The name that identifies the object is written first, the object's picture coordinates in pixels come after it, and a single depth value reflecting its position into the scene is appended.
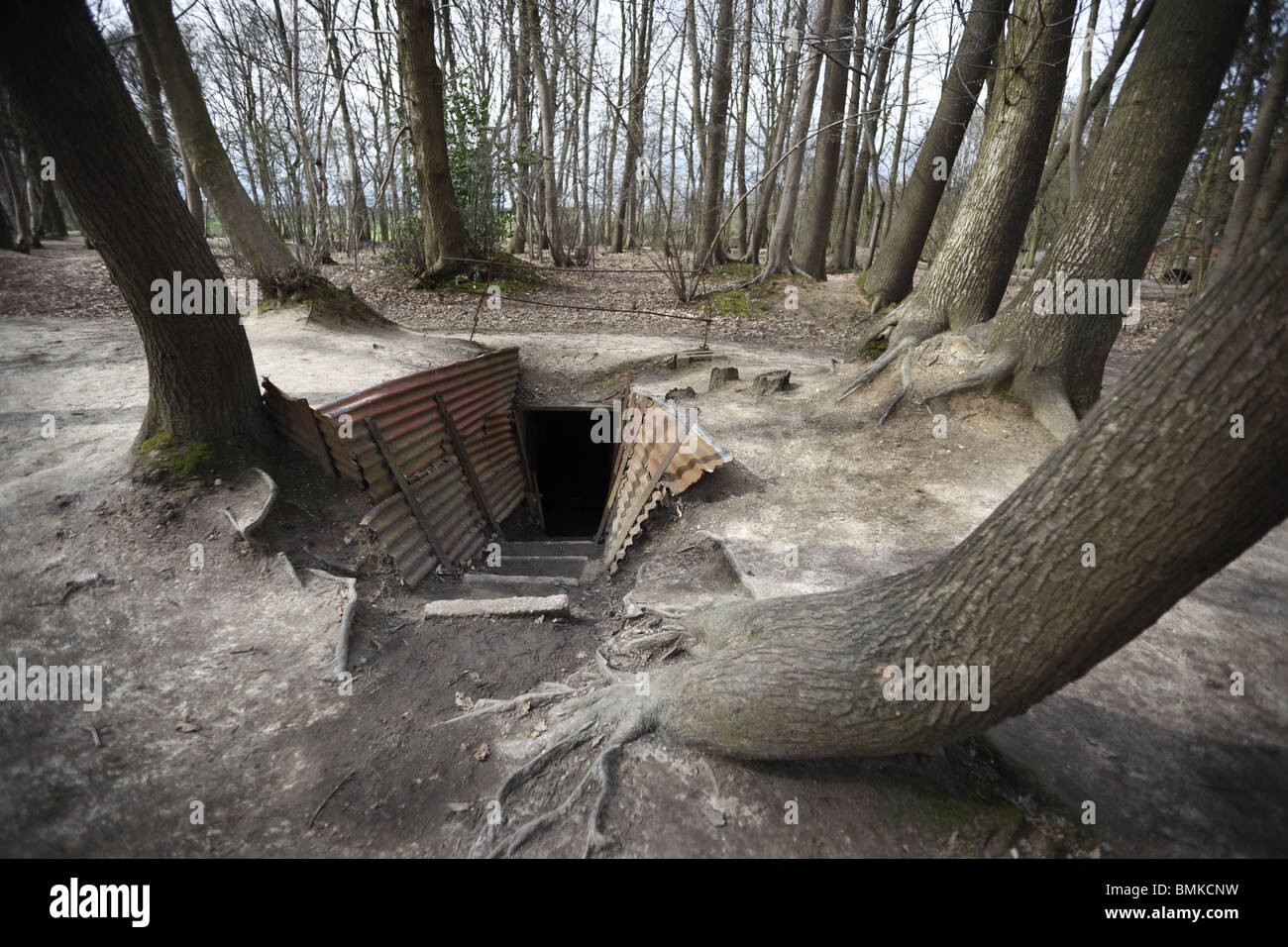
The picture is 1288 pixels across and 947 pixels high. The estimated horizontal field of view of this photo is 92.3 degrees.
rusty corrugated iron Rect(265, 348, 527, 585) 5.35
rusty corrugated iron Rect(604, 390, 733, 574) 6.06
